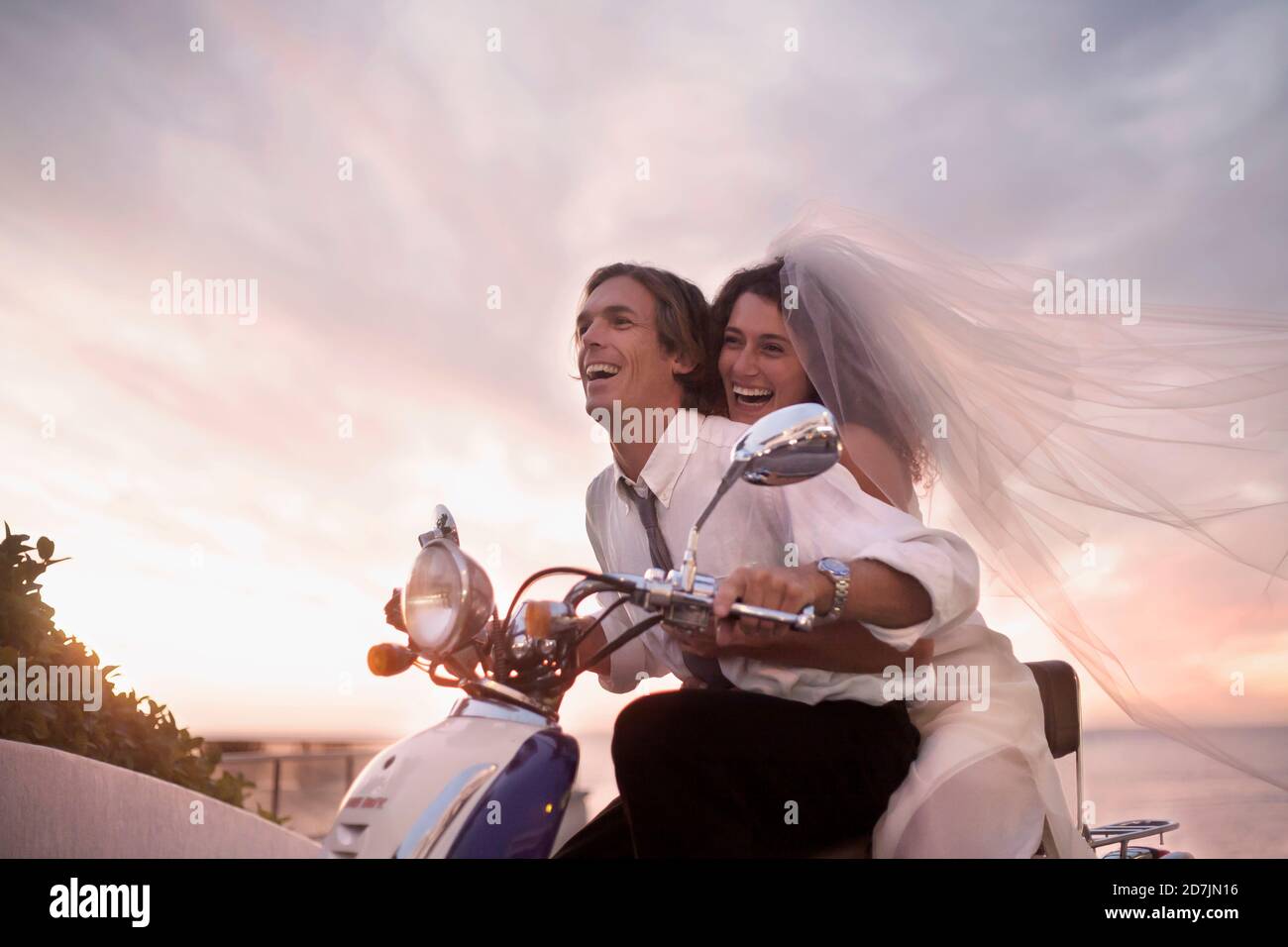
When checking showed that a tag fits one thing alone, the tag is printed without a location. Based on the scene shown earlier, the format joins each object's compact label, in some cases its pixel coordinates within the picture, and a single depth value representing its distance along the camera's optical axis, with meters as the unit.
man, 1.51
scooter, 1.31
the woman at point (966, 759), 1.73
